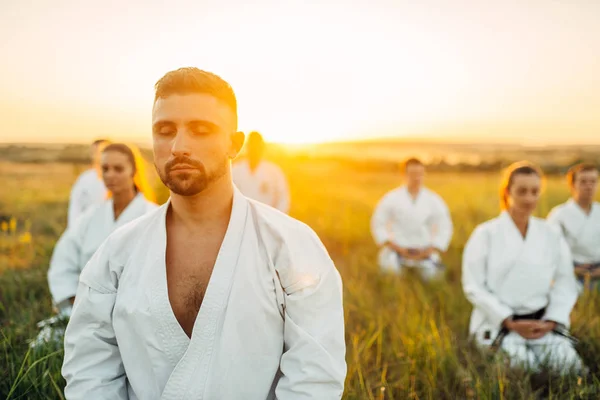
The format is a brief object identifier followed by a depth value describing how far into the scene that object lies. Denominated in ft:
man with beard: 6.74
